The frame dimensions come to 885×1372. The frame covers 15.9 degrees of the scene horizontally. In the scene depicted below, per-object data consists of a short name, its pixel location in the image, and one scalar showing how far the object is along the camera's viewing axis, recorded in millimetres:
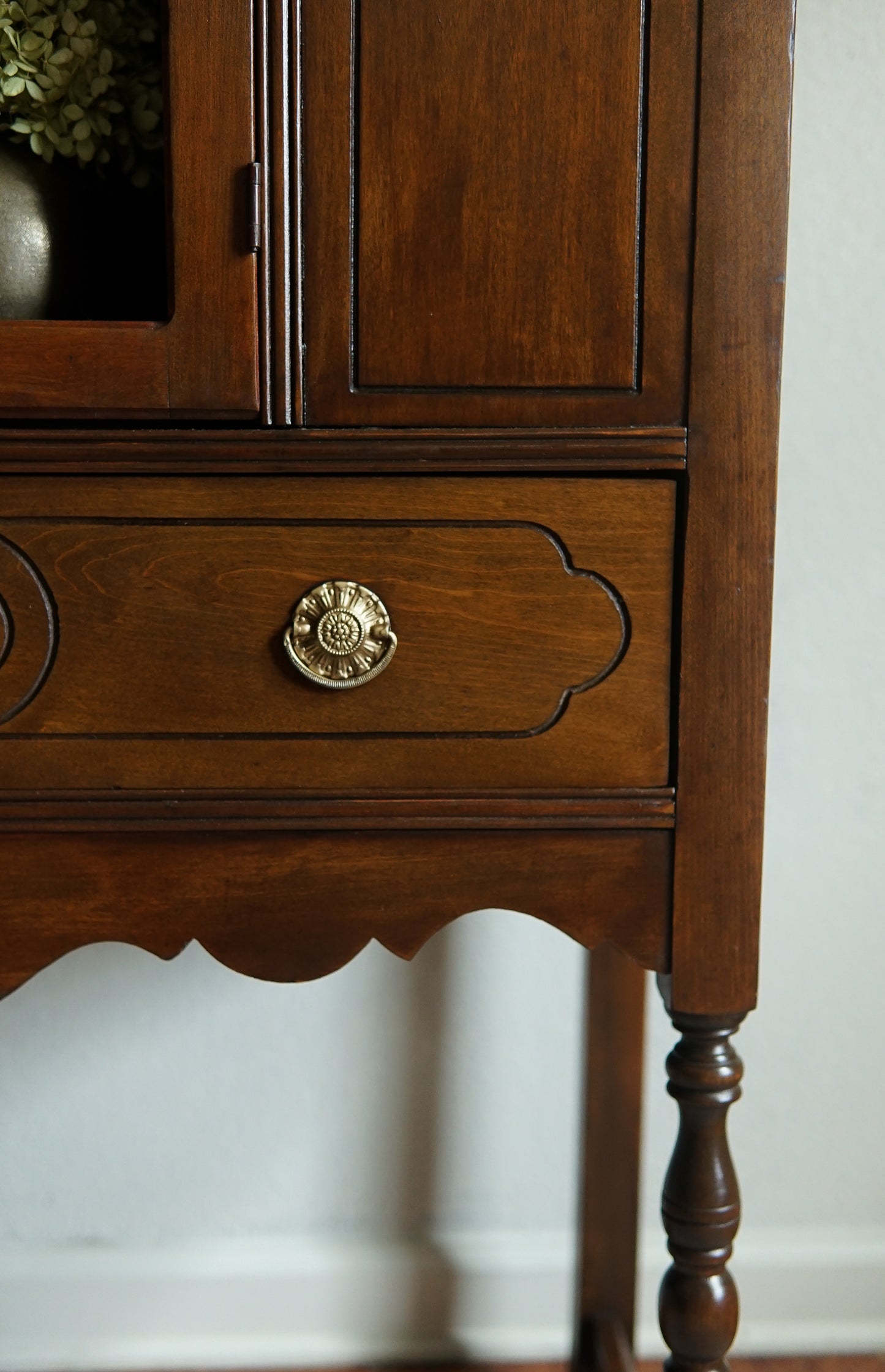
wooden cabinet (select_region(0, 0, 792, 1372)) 1356
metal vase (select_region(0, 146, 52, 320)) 1417
